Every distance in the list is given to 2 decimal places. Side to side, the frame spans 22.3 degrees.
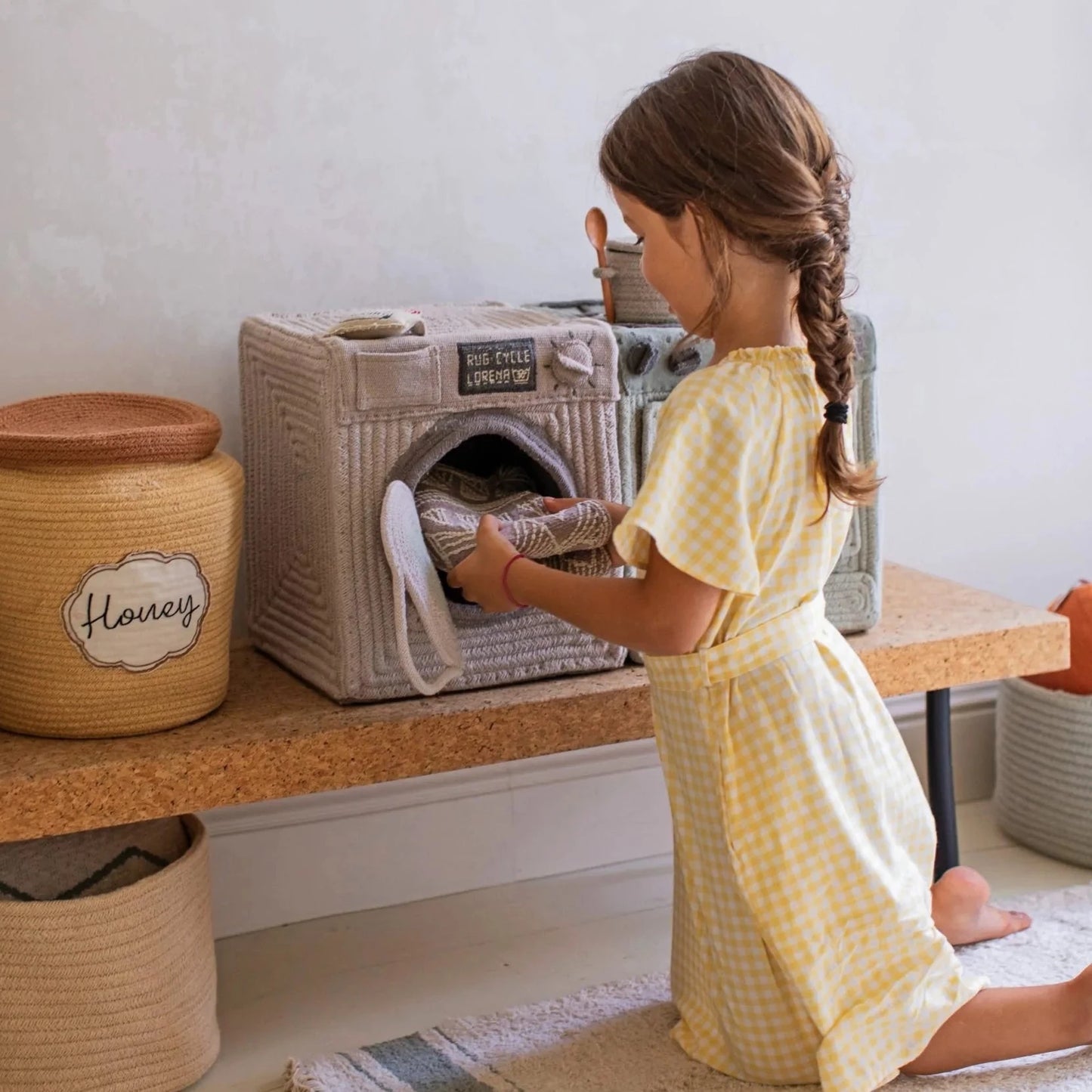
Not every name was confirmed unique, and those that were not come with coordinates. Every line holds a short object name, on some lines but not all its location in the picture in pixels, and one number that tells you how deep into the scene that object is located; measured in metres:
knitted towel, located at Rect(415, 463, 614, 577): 2.75
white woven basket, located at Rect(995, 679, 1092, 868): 3.29
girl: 2.57
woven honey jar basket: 2.68
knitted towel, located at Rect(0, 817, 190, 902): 2.74
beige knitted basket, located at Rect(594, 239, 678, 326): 2.94
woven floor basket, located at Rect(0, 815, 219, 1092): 2.70
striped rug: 2.75
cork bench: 2.67
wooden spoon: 2.97
